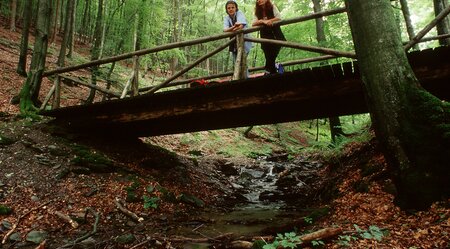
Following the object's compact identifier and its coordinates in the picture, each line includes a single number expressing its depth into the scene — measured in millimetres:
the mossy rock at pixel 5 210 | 5629
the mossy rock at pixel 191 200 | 7559
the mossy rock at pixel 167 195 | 7363
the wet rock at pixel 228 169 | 11503
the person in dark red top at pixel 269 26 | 6875
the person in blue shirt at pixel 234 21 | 7136
